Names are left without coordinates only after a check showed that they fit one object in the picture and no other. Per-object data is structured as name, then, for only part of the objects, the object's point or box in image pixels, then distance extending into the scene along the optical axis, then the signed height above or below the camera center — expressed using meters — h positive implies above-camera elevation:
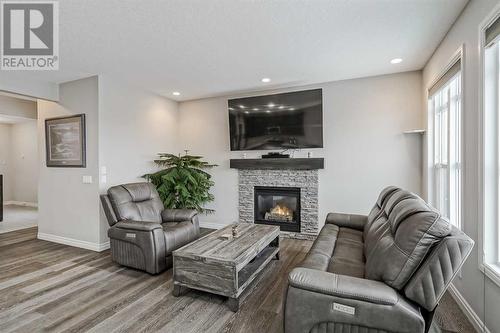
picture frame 3.68 +0.36
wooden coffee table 2.09 -0.90
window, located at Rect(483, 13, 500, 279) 1.76 +0.07
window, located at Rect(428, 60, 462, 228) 2.48 +0.23
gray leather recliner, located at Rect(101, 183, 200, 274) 2.77 -0.78
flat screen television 4.01 +0.74
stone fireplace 4.14 -0.61
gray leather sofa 1.29 -0.69
